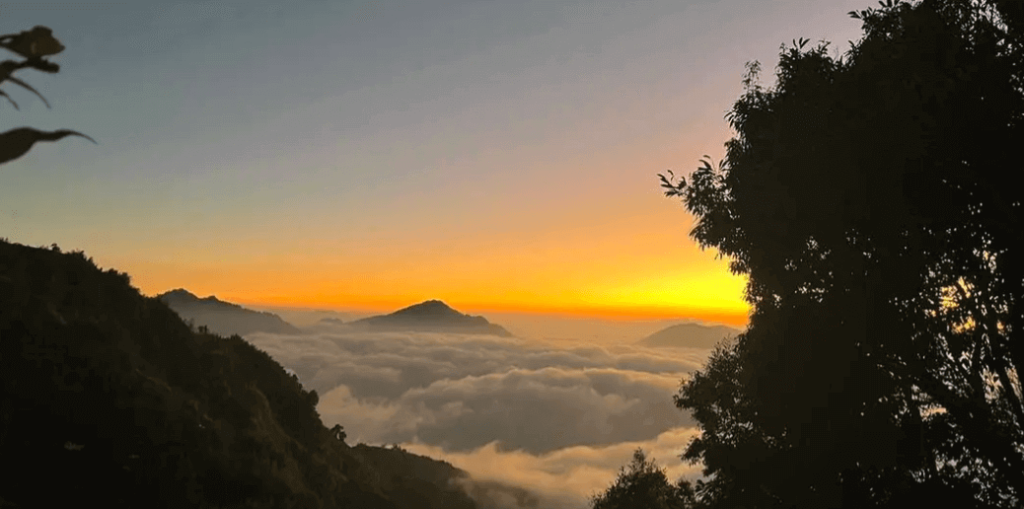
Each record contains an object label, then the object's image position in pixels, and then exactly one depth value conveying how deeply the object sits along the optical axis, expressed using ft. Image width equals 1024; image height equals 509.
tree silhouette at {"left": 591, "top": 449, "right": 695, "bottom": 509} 128.67
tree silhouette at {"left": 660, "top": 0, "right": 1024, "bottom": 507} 38.04
